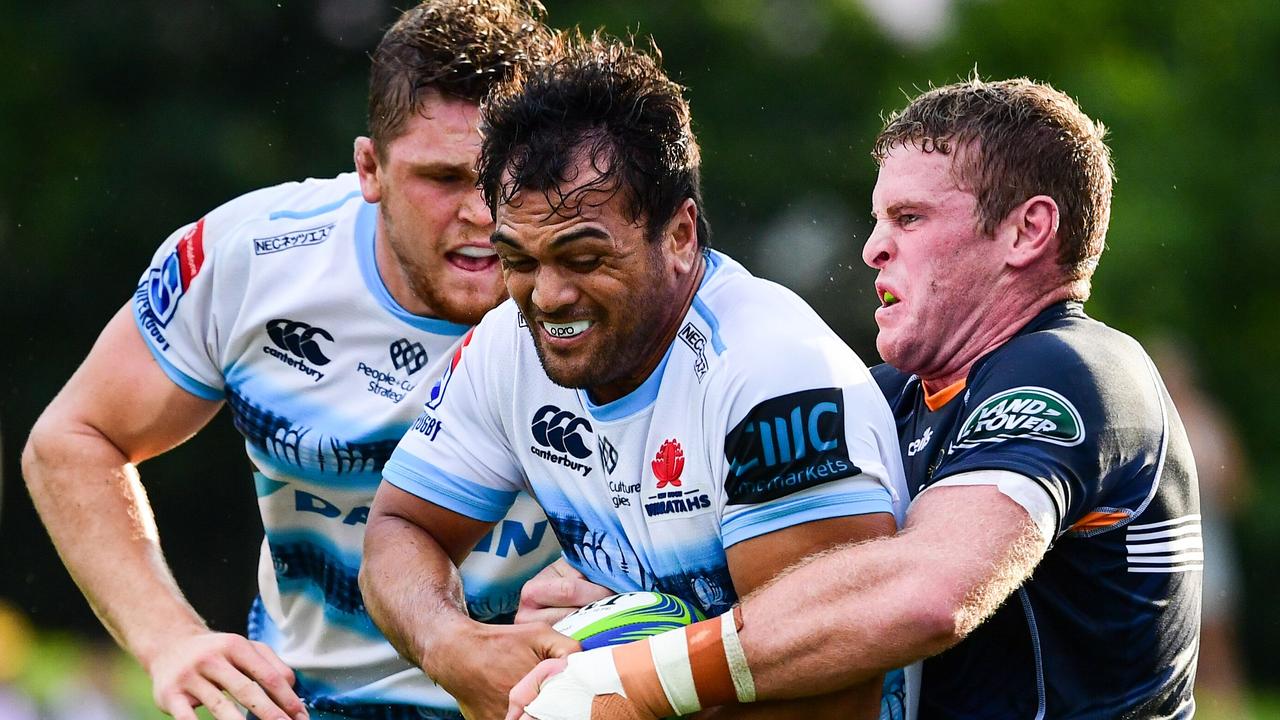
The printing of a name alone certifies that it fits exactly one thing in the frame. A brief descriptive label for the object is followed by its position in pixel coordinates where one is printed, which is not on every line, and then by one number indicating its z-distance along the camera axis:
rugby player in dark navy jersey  7.64
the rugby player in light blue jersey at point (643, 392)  8.09
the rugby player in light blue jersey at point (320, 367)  10.94
